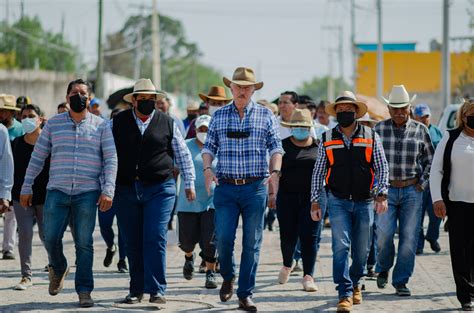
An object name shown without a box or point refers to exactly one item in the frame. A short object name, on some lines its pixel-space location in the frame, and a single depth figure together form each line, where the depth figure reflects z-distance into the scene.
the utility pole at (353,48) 72.75
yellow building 86.12
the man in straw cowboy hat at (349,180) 11.27
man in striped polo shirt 11.01
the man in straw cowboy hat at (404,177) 12.29
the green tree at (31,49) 47.62
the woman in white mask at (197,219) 13.35
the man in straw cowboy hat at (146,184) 11.29
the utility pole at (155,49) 56.81
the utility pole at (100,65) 44.97
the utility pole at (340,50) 111.62
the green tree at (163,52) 128.12
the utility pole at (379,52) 51.06
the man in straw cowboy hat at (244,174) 11.04
